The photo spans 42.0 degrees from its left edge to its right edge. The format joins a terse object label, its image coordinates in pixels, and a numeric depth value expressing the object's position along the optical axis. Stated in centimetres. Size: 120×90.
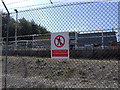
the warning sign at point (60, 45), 370
